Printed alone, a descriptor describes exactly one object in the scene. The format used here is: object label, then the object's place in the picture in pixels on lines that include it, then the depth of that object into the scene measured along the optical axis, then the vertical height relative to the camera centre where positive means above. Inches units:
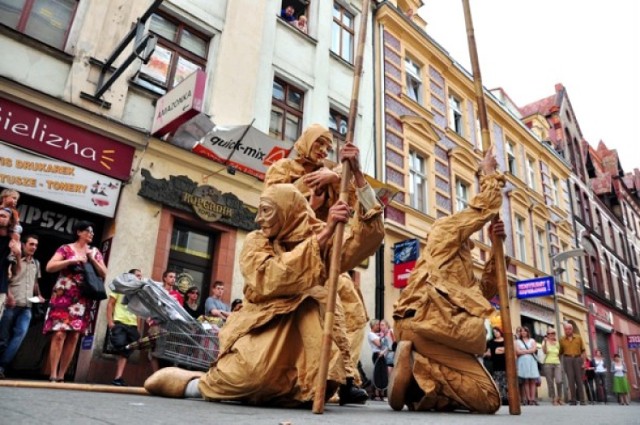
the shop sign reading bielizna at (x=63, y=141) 254.4 +120.7
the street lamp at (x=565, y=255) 587.9 +160.4
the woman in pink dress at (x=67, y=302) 198.5 +25.6
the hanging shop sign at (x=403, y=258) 449.7 +111.0
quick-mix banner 304.8 +141.4
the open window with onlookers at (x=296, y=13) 456.1 +337.7
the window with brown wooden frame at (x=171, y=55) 327.6 +220.5
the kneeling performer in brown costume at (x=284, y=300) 107.0 +17.0
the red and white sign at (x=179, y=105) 271.6 +150.3
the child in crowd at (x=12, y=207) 190.1 +61.4
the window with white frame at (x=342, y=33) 501.7 +353.4
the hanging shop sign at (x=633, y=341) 959.6 +96.0
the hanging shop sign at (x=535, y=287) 513.7 +105.2
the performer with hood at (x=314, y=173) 139.5 +57.9
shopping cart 203.8 +18.3
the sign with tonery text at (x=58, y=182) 247.6 +95.3
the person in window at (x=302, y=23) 460.0 +326.5
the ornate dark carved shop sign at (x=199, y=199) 300.7 +109.3
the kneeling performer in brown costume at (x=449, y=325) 139.1 +16.2
